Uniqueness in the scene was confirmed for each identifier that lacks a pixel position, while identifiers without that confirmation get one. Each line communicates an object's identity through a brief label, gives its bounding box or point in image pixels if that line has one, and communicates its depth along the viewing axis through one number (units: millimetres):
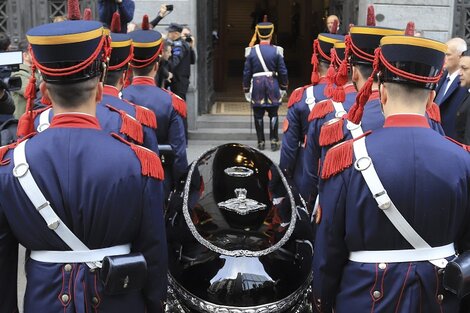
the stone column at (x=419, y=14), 10773
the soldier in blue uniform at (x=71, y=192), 2396
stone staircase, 11211
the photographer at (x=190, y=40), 10117
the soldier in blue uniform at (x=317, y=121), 4527
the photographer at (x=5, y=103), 4555
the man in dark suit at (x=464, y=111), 5070
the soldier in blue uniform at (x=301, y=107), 5324
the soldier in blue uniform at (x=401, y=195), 2488
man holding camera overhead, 6766
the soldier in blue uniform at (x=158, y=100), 5191
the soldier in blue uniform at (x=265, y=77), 10266
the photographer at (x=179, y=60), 9797
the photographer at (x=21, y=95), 6145
